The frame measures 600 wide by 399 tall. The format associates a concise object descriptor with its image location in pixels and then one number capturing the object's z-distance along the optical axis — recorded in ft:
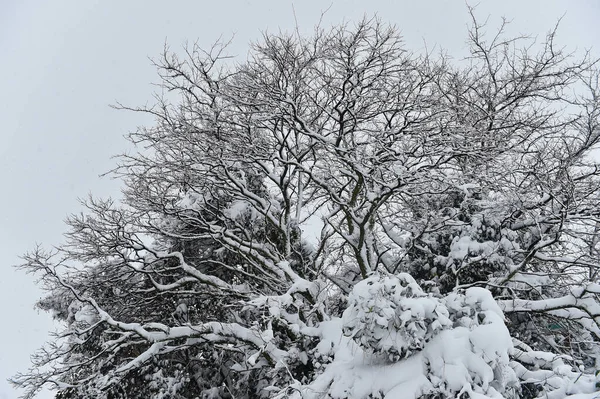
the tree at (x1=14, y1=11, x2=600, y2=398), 23.38
